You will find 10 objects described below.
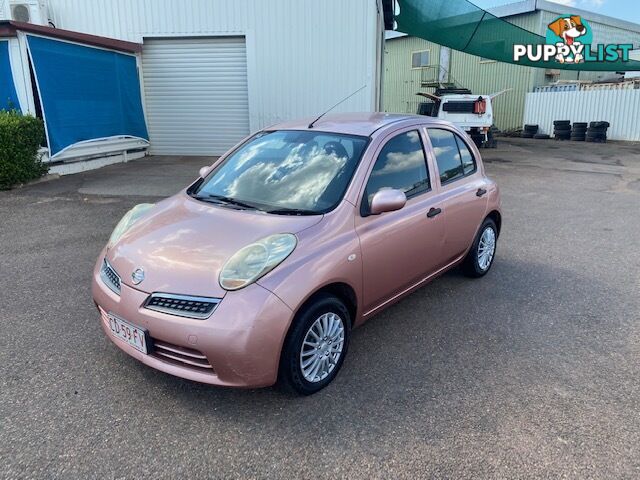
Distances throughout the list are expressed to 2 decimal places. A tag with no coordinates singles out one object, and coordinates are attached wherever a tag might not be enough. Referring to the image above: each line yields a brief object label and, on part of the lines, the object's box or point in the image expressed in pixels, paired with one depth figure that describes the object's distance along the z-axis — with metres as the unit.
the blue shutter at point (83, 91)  10.12
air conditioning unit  13.09
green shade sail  15.77
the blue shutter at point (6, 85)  9.79
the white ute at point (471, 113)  16.28
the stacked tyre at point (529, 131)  23.41
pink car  2.68
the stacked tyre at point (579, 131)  21.23
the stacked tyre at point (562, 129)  21.79
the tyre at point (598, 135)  20.59
